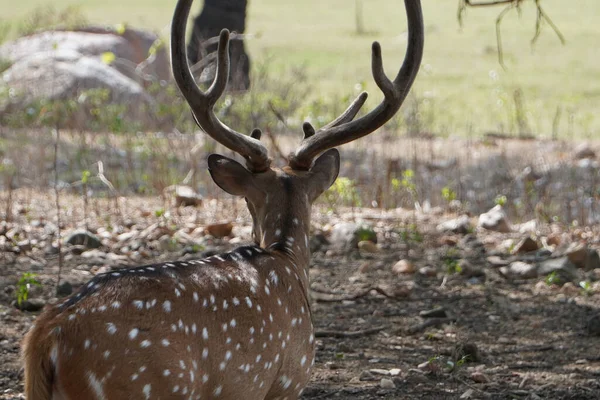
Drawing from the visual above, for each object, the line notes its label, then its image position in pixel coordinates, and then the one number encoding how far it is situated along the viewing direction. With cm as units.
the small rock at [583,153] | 2897
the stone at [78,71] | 2958
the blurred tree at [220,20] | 3378
